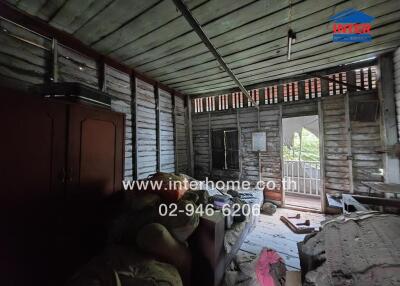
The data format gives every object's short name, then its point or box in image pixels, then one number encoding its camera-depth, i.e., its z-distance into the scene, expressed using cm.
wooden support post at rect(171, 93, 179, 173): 503
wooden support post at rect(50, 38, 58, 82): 252
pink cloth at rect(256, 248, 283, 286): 170
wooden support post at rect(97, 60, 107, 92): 321
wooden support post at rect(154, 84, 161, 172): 440
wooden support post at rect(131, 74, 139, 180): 377
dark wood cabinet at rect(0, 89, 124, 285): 146
